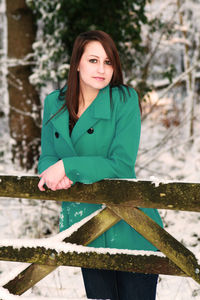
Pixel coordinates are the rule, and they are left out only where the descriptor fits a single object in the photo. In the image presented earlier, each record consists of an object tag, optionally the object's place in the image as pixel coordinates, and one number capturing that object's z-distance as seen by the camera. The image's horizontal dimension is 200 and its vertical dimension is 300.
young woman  2.77
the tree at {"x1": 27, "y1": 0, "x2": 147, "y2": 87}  5.98
